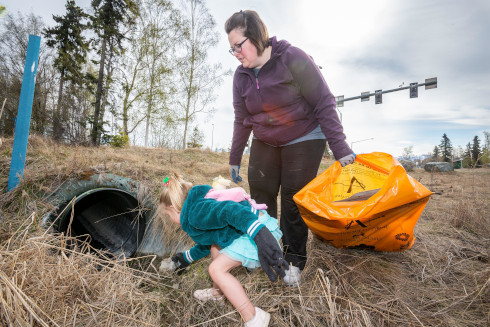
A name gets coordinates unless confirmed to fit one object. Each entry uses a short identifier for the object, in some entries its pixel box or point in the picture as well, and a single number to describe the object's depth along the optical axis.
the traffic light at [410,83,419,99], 14.14
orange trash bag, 1.50
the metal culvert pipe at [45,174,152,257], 2.40
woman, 1.65
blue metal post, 2.36
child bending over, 1.22
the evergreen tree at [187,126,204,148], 18.88
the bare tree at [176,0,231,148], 14.77
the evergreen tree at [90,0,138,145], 11.03
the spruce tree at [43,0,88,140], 11.88
